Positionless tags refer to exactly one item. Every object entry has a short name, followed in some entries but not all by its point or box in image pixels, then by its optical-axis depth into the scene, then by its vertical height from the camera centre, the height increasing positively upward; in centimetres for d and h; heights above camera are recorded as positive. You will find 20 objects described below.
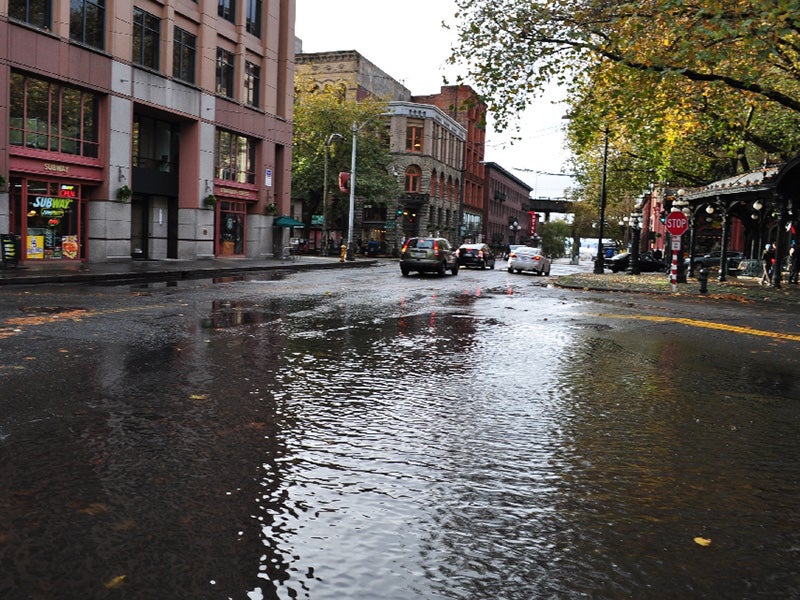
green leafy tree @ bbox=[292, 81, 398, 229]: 5469 +696
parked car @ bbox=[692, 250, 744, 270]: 4244 -42
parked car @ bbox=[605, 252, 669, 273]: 4584 -97
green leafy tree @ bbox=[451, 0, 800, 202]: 1652 +536
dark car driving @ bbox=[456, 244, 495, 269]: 4162 -93
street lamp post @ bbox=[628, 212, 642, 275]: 3934 -17
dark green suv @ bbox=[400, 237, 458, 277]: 3000 -80
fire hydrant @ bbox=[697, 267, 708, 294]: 2359 -100
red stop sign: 2628 +102
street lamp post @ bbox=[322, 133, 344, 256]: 4821 +61
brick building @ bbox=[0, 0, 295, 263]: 2478 +413
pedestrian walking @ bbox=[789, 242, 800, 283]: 2944 -29
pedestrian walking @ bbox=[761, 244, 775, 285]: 3594 -7
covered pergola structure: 2559 +228
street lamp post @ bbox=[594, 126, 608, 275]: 4145 -82
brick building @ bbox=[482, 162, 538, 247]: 10219 +549
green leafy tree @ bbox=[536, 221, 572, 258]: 13600 +133
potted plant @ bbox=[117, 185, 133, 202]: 2797 +114
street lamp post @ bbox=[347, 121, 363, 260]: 4454 +241
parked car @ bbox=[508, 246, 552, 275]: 3781 -95
